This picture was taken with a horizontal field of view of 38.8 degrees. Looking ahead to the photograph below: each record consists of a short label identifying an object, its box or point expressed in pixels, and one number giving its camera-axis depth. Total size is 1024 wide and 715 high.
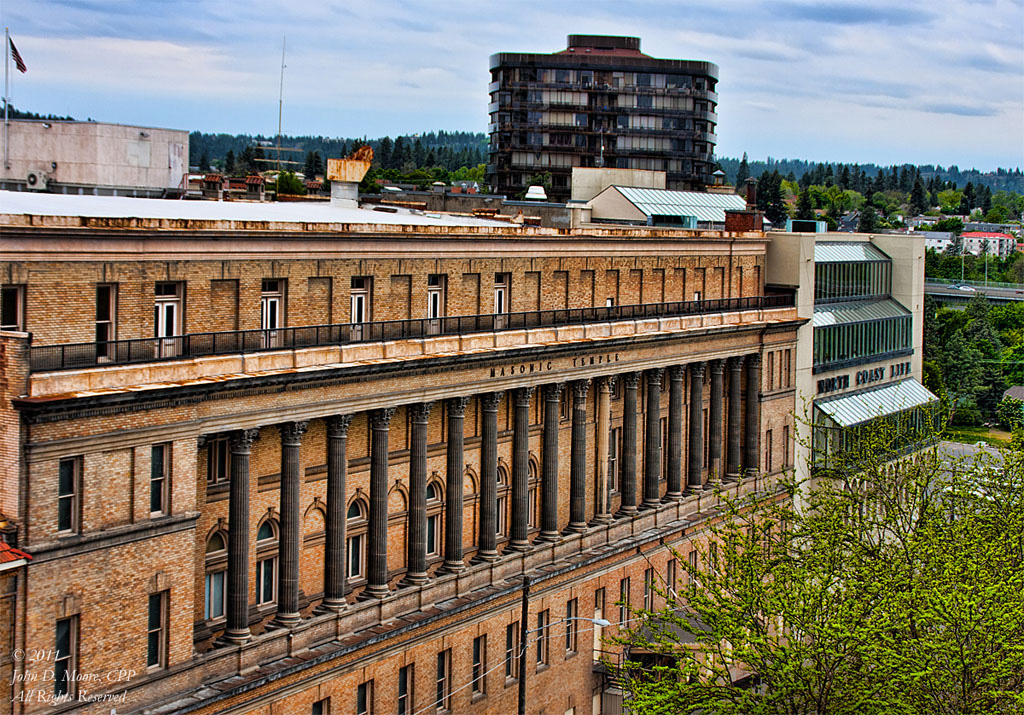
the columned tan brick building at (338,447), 47.25
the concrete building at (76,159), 73.19
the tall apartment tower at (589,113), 192.88
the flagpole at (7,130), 57.90
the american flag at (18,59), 57.72
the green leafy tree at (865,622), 51.03
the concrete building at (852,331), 102.12
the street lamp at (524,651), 61.47
